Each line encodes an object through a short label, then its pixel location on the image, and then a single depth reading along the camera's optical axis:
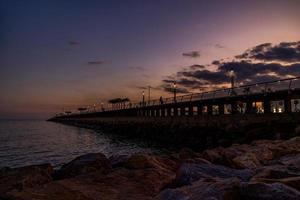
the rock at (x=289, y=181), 2.85
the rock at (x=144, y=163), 5.43
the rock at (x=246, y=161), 5.57
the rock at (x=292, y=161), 4.20
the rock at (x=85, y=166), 5.52
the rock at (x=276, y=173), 3.47
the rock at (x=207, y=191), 2.79
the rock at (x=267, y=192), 2.48
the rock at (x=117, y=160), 6.48
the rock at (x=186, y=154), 7.36
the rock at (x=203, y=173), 4.00
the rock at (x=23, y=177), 4.53
